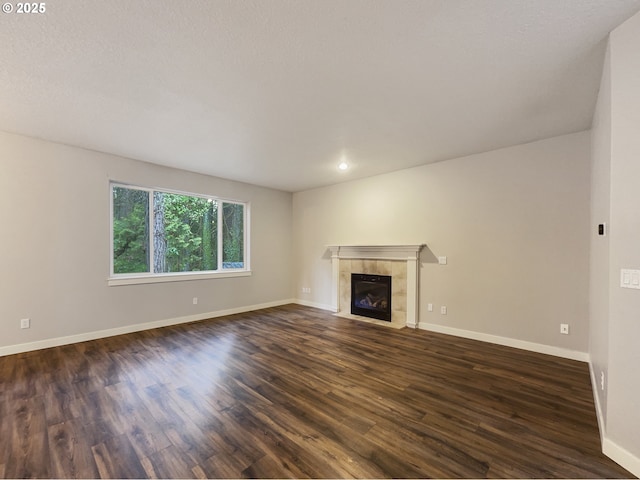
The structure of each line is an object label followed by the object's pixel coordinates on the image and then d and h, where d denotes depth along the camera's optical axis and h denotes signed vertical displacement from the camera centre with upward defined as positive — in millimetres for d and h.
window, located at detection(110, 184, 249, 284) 4297 +59
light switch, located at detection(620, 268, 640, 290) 1565 -232
